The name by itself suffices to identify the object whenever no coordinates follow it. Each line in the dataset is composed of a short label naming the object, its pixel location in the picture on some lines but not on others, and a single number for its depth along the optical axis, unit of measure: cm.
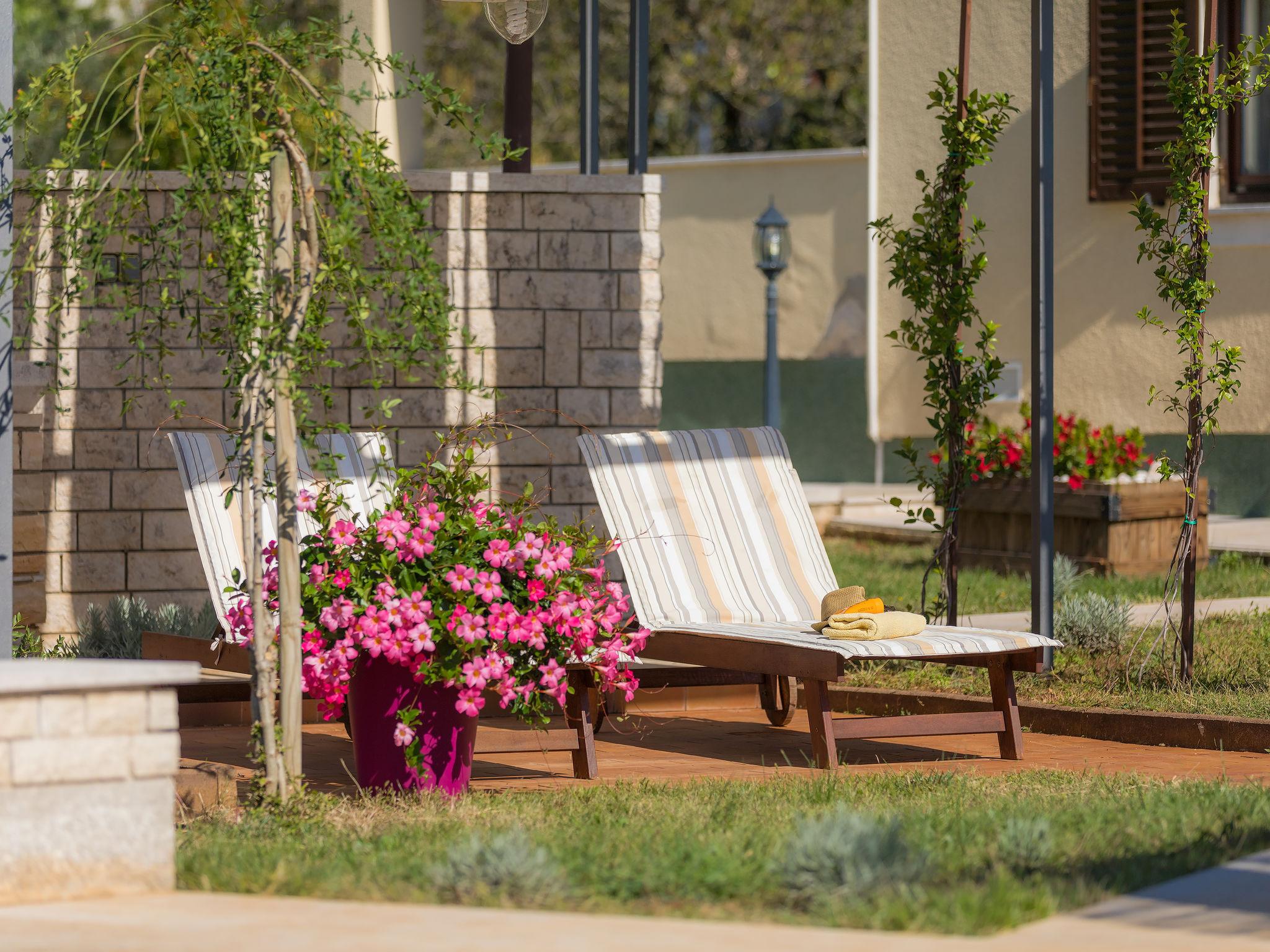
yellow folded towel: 1185
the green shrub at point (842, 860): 729
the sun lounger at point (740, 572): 1193
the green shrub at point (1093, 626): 1542
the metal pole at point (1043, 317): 1421
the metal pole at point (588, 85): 1687
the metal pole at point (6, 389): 1050
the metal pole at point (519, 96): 1822
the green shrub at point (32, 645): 1441
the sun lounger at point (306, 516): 1158
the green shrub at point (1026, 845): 786
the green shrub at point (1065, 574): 1977
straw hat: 1250
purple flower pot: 1048
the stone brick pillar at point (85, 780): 775
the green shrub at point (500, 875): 741
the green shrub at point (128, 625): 1479
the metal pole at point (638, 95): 1631
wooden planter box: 2273
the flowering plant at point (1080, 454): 2328
